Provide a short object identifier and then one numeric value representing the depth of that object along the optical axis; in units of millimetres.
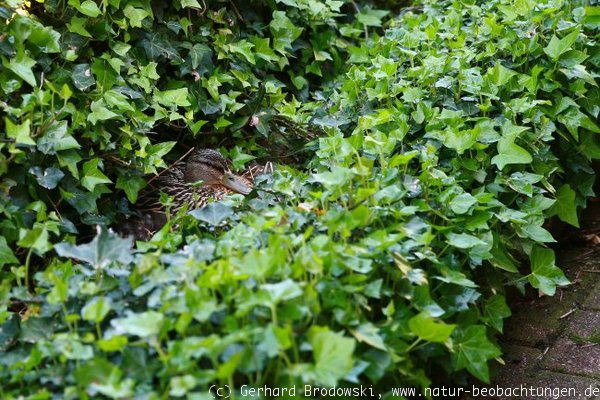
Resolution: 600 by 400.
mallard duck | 3416
